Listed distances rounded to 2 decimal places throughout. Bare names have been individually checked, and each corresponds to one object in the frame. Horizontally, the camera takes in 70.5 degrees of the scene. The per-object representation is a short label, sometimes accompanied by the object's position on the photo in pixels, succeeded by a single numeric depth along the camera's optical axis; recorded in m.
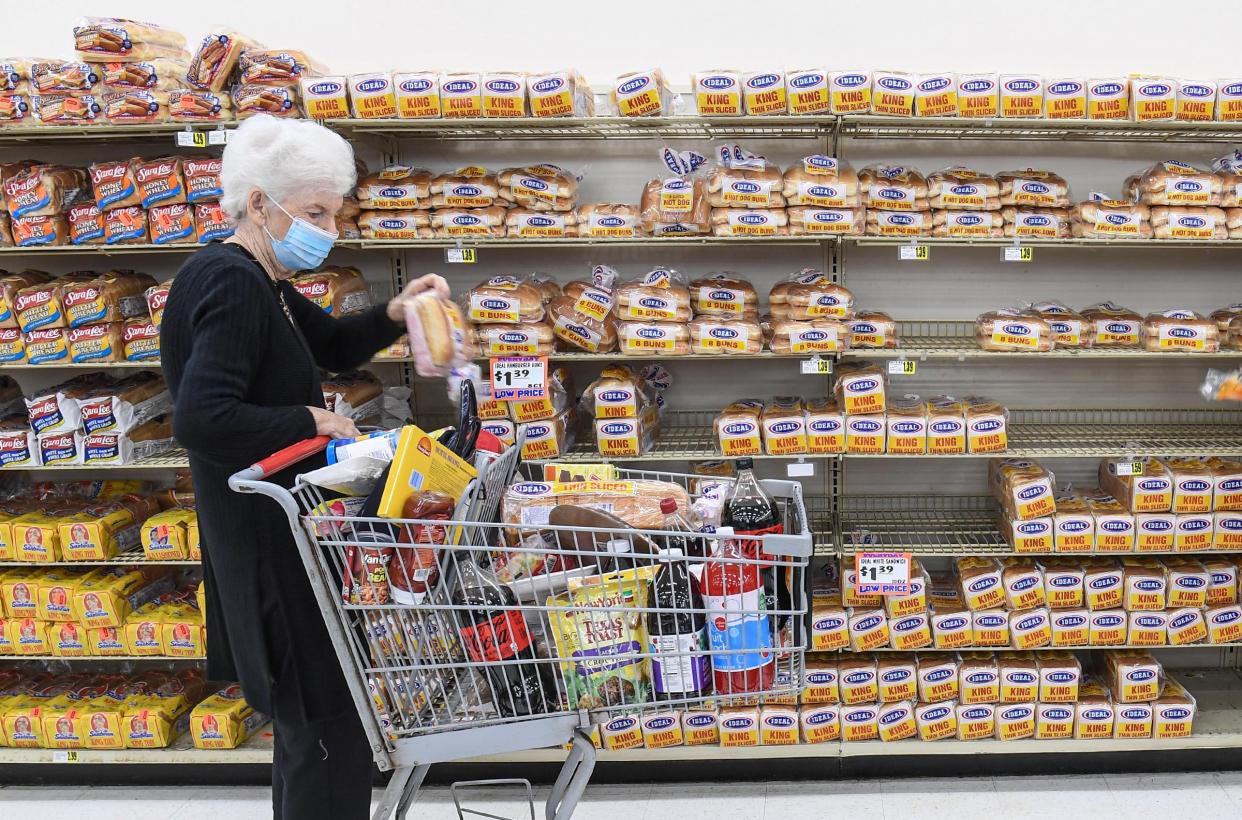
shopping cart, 1.54
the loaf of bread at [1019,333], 2.88
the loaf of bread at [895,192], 2.86
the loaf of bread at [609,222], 2.90
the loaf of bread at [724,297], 2.97
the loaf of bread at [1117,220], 2.86
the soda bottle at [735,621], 1.58
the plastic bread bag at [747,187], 2.81
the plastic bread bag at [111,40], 2.84
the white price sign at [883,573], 2.92
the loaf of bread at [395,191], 2.90
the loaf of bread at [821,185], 2.82
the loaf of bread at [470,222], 2.91
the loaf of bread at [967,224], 2.88
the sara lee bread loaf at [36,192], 2.92
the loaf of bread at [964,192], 2.88
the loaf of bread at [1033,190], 2.90
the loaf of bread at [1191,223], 2.83
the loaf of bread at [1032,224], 2.90
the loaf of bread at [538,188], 2.90
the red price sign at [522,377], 2.88
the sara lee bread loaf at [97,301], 2.93
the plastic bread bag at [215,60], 2.82
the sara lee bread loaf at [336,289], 2.90
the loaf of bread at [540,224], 2.91
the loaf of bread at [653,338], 2.88
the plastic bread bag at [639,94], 2.78
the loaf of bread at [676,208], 2.85
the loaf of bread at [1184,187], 2.83
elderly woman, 1.68
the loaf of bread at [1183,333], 2.86
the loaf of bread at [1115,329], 2.97
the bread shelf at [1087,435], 2.93
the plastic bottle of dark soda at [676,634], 1.58
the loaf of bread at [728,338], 2.89
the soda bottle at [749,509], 1.81
